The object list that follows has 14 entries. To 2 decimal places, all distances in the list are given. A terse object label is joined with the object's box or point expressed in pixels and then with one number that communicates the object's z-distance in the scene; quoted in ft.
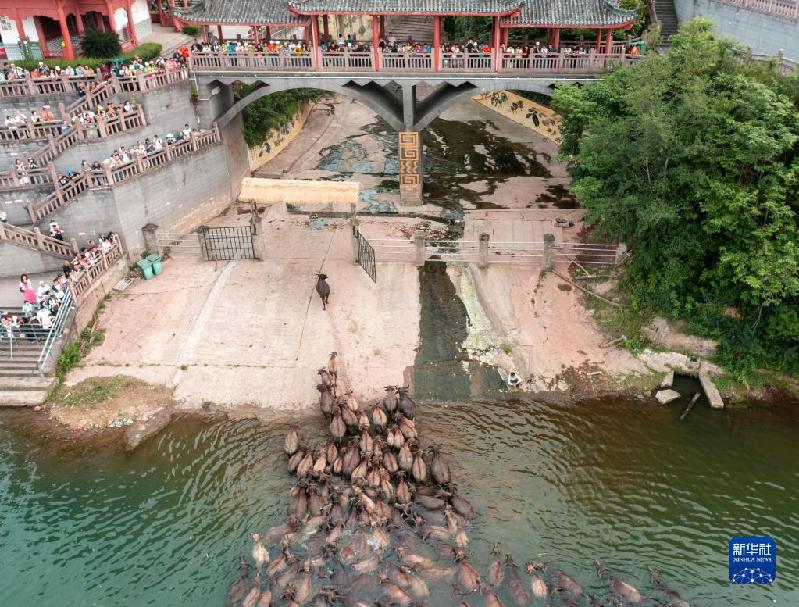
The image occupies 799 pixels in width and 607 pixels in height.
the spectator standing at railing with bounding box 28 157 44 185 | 102.78
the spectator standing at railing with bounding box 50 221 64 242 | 101.60
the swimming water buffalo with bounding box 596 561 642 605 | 61.62
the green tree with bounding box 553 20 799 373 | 78.43
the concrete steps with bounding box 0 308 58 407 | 86.69
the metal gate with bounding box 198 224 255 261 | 107.86
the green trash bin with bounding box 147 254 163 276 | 105.19
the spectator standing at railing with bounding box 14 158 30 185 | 102.17
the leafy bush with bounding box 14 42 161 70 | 120.67
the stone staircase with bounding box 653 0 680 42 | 137.49
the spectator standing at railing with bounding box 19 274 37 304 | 92.89
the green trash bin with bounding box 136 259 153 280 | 104.06
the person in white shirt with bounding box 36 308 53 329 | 88.58
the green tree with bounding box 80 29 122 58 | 122.83
